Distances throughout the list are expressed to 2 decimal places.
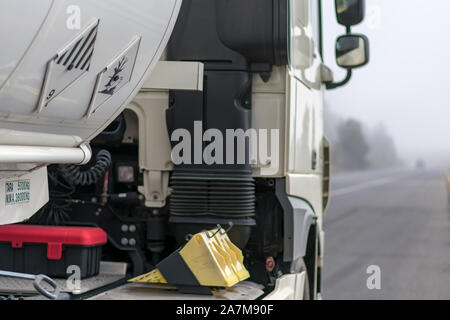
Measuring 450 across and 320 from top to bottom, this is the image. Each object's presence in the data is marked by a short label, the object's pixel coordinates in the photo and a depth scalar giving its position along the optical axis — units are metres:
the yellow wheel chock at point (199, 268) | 3.96
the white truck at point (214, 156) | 4.36
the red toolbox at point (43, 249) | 4.12
